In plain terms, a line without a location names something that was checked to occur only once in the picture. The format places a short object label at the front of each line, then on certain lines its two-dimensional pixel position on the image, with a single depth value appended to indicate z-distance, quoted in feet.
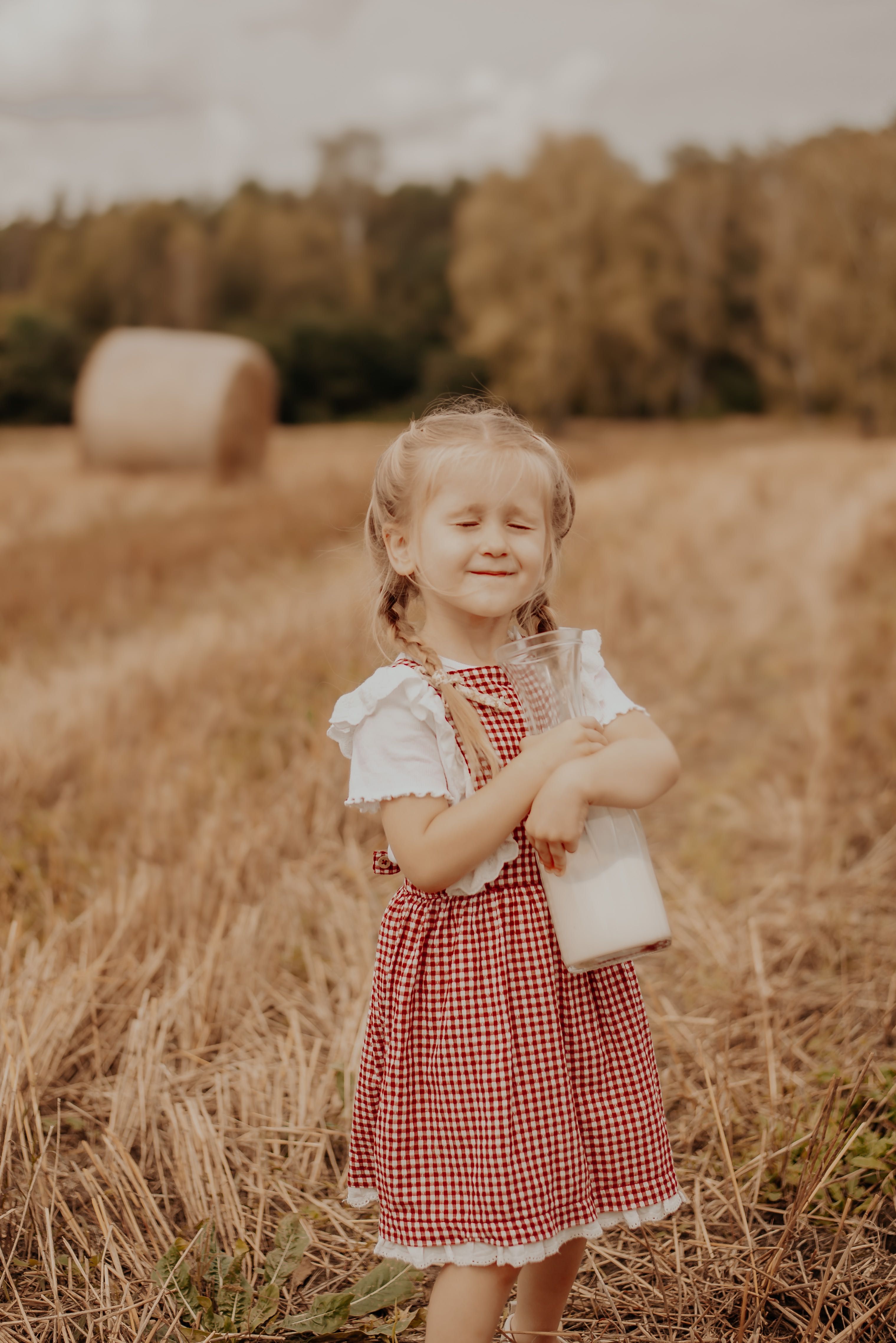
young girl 5.06
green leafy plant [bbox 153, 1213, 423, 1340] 6.01
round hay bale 43.21
